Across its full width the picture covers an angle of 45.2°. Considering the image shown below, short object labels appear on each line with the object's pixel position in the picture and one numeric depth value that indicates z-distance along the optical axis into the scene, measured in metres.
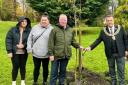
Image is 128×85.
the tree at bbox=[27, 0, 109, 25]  8.78
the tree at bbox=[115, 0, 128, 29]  8.90
